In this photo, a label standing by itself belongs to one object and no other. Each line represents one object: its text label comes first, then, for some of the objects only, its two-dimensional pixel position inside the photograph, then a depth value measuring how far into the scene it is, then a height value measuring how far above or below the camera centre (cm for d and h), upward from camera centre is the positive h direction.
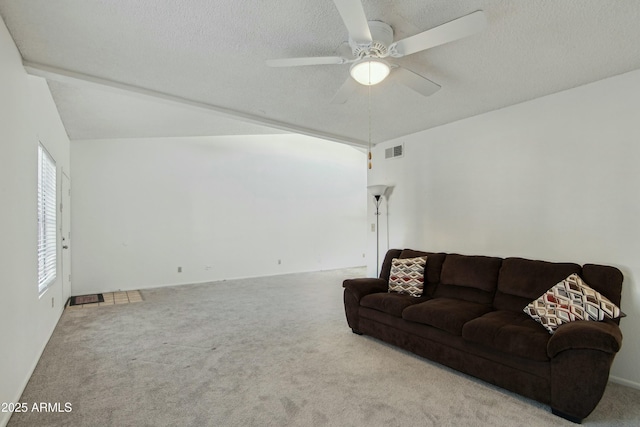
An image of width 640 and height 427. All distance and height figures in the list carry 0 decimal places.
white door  496 -19
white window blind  344 +1
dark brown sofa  215 -84
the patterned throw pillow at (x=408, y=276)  367 -64
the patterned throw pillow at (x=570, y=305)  243 -65
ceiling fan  170 +97
